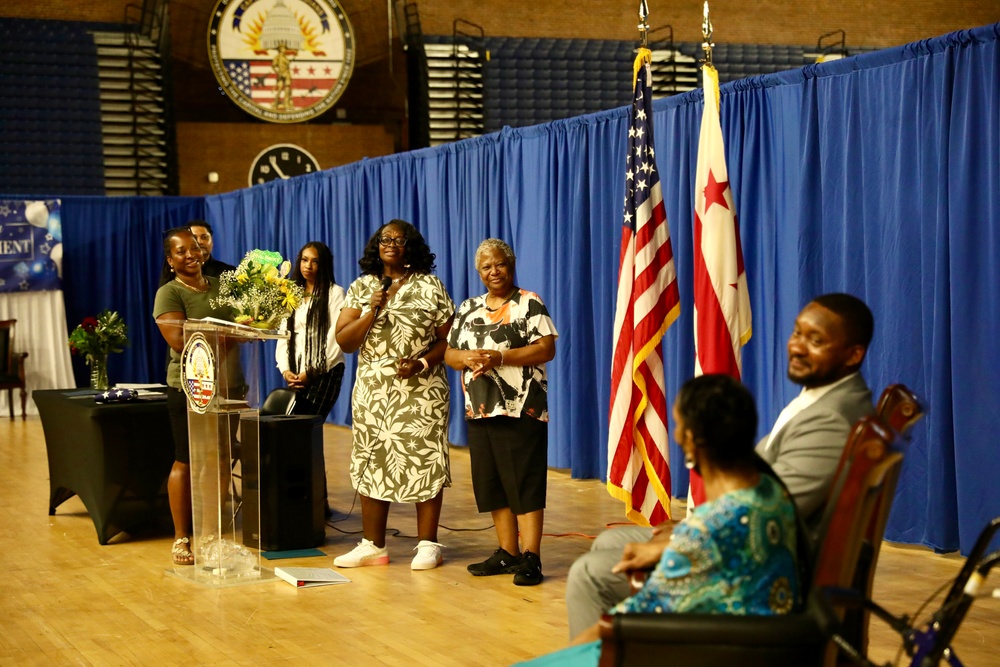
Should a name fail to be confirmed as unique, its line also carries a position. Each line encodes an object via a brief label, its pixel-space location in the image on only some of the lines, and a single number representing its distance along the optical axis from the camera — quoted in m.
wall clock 15.29
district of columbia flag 4.71
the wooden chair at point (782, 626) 2.37
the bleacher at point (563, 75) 15.09
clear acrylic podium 5.15
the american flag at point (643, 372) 4.94
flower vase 7.21
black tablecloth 6.18
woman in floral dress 5.30
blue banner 13.16
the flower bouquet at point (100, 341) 7.31
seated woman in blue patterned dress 2.44
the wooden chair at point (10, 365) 12.43
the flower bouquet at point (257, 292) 5.13
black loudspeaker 5.84
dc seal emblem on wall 14.89
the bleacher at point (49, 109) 14.14
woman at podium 5.43
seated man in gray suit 2.86
